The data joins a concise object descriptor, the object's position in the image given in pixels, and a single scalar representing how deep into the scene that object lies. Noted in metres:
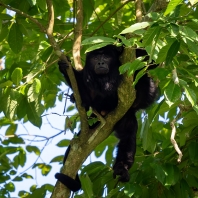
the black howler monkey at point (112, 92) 8.84
